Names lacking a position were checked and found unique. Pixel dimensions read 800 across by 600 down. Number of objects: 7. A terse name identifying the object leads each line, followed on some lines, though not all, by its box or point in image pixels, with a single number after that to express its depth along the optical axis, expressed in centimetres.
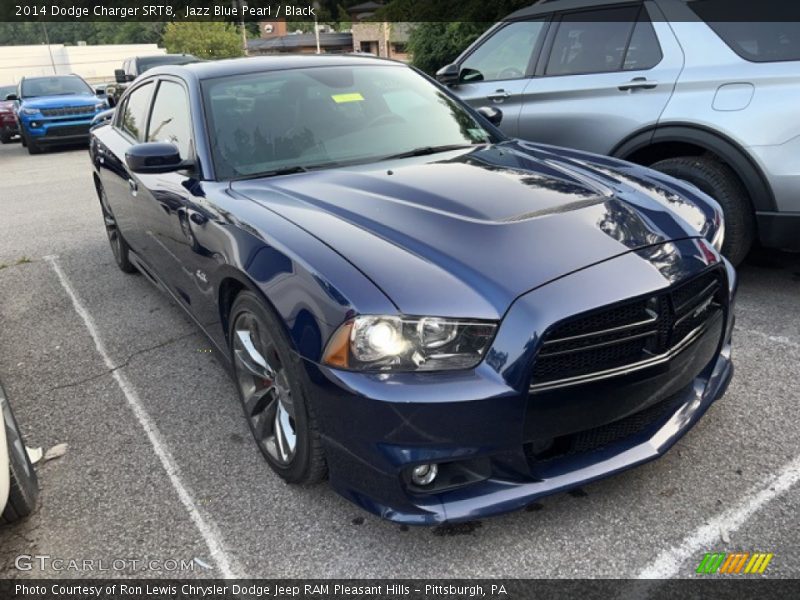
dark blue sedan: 197
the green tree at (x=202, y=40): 4028
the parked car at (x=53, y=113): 1423
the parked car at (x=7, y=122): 1745
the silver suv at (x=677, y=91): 367
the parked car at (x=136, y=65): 1562
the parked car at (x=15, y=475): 219
